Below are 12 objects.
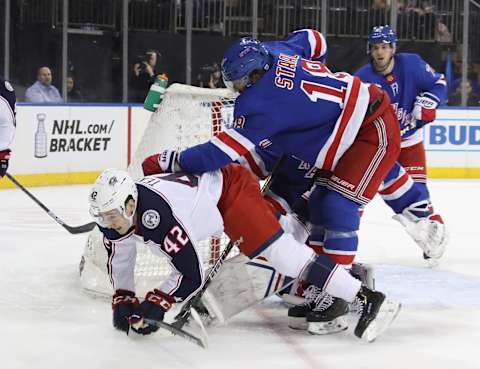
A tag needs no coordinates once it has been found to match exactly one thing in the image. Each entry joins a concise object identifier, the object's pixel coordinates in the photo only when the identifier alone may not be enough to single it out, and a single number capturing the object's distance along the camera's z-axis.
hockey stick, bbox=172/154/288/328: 5.51
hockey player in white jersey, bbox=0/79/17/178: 8.52
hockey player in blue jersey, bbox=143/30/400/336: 5.47
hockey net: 6.85
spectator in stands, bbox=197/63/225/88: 16.46
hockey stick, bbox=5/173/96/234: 8.42
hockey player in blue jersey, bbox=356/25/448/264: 8.24
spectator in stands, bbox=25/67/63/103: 14.26
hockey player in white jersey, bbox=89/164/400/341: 5.06
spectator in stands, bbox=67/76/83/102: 15.01
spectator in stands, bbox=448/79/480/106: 17.03
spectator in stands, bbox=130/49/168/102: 15.88
